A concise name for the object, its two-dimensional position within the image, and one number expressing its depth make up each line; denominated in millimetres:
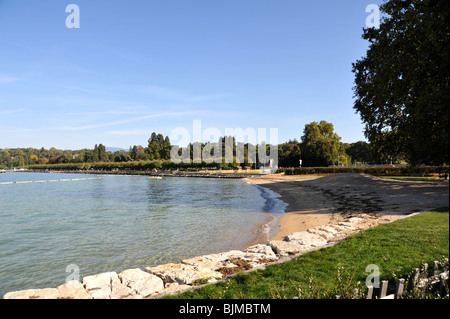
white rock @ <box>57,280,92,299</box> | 6590
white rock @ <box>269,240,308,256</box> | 9145
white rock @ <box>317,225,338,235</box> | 11785
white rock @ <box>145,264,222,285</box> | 7347
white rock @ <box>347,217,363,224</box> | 13503
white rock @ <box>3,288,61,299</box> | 6524
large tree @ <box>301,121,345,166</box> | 75312
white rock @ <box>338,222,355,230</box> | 12280
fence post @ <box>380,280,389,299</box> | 4076
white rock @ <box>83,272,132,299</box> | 6831
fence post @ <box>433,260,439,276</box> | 4445
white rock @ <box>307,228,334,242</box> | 10844
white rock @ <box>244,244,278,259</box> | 9161
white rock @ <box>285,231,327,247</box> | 9946
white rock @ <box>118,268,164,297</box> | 7031
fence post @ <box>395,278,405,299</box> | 4148
